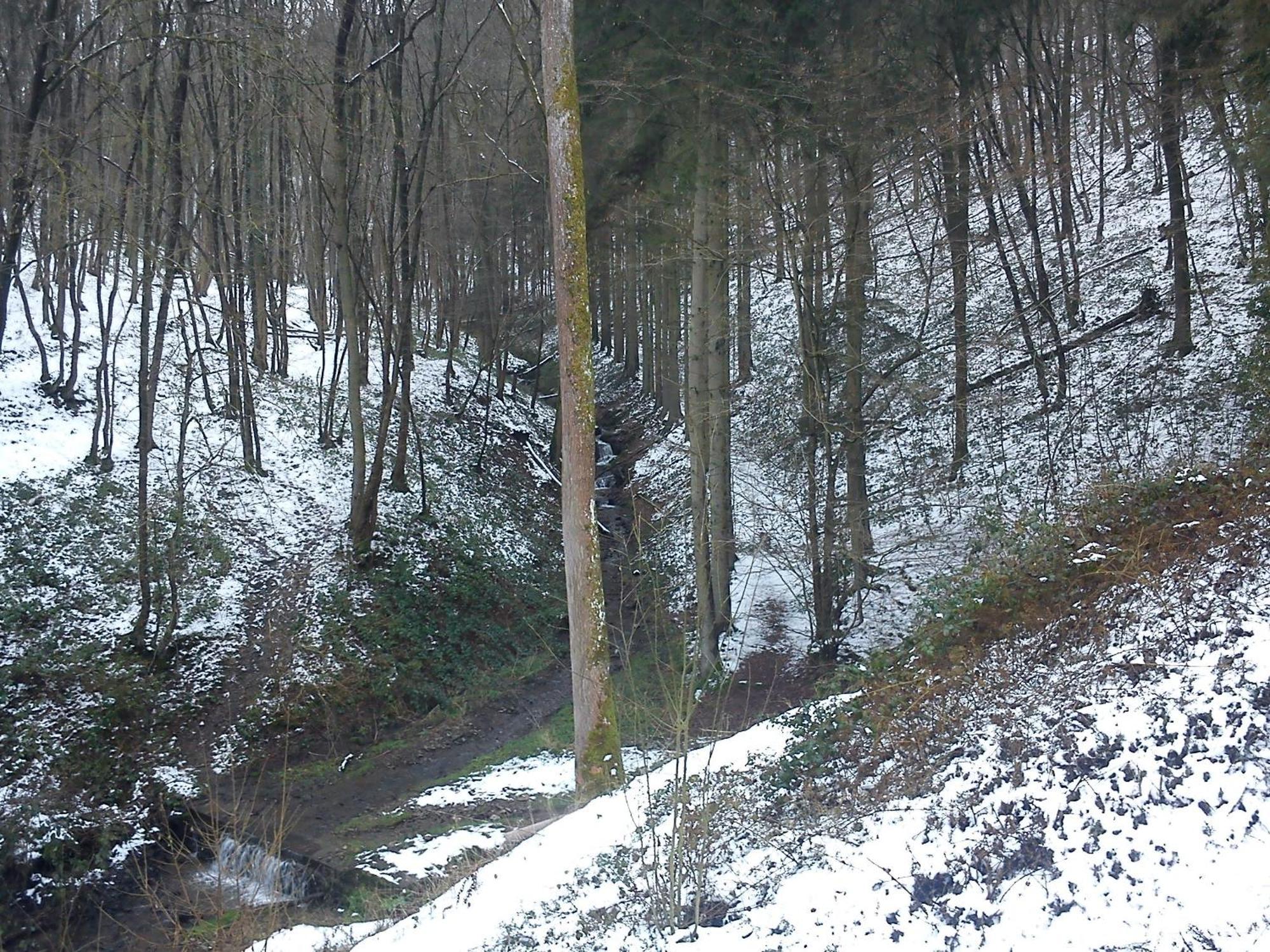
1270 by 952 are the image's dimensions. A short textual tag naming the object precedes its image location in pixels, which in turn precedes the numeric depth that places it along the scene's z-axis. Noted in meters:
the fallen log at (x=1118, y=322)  16.81
